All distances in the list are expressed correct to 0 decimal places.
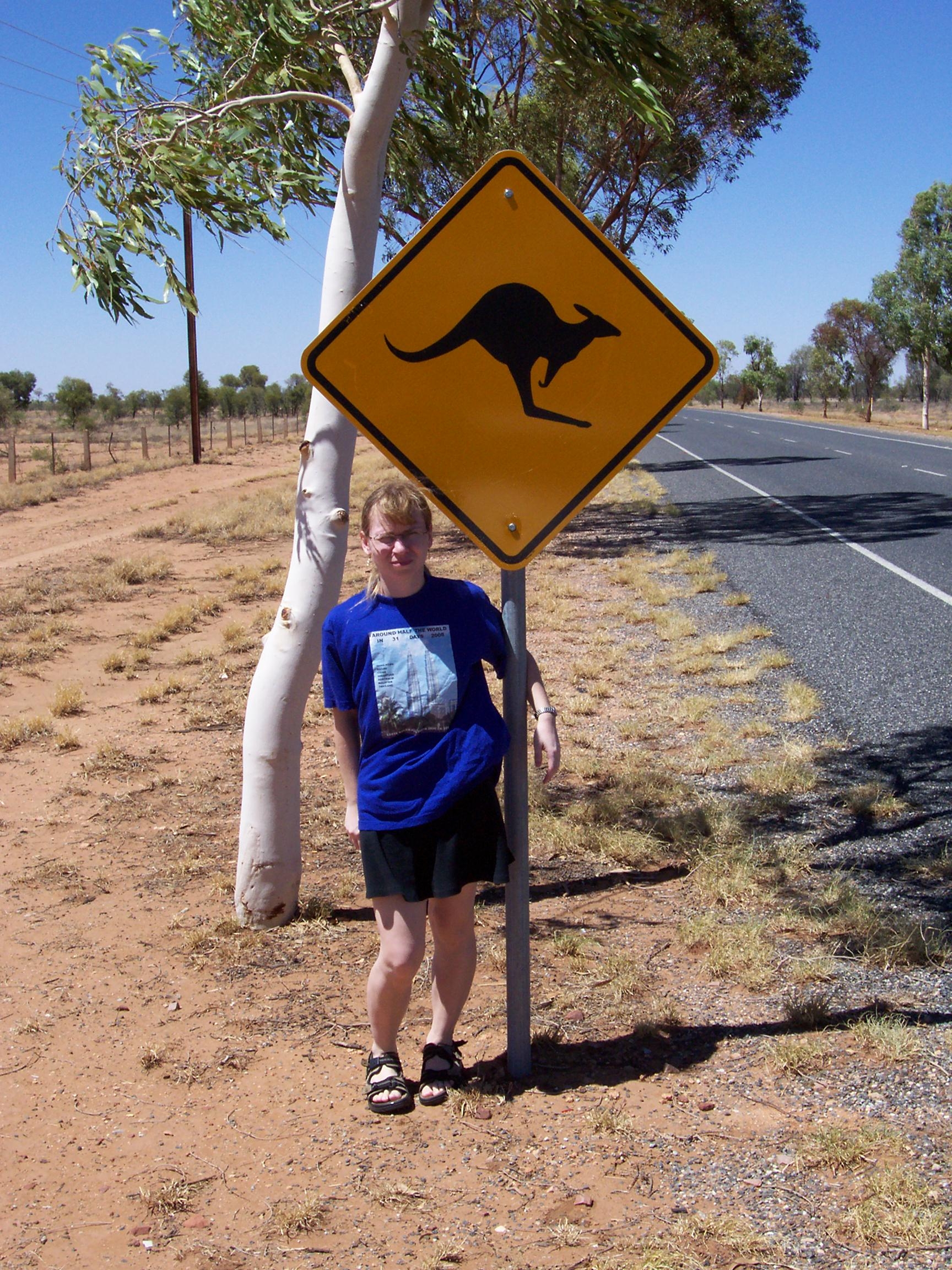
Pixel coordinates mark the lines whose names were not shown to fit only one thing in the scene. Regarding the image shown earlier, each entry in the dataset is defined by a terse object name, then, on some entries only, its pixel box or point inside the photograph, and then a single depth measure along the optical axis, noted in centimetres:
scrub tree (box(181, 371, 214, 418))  6119
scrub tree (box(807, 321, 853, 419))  7169
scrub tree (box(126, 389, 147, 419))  8194
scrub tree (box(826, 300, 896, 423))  6312
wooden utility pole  3056
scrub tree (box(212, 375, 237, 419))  8094
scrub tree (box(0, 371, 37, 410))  8719
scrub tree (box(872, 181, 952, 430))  4788
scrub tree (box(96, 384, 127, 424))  7481
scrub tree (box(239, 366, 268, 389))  9631
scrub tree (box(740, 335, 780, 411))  11169
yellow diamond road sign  282
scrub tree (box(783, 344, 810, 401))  10506
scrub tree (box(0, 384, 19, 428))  5937
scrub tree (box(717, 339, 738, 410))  11344
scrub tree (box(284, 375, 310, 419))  8644
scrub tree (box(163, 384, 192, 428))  6869
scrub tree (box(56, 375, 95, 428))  6234
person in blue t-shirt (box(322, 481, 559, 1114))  295
